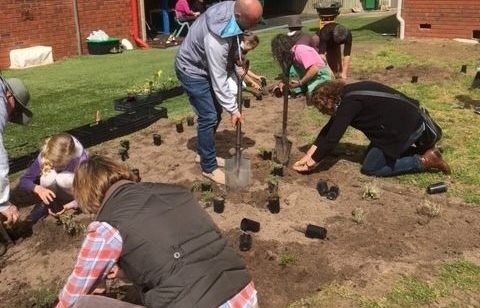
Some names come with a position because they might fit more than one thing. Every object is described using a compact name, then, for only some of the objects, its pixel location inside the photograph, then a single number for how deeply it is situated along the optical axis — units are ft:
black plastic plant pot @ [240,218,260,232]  14.42
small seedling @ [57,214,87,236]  14.69
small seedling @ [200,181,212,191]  17.16
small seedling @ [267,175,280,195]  16.80
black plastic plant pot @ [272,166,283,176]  18.12
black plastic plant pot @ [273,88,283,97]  28.63
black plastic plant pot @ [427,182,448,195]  16.52
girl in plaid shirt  7.67
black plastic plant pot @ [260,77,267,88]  29.91
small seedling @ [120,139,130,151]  21.15
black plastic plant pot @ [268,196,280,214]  15.56
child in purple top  14.12
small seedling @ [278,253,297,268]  12.86
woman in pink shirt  24.02
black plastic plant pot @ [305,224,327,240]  14.01
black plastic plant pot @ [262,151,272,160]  19.79
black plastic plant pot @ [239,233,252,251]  13.56
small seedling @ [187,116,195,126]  23.92
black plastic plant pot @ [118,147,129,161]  20.10
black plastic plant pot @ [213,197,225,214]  15.65
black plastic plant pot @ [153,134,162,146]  21.66
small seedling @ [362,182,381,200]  16.26
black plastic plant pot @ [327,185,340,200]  16.44
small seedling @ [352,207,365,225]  14.88
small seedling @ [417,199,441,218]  15.06
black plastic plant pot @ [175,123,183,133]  23.09
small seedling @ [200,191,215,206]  16.40
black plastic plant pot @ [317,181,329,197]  16.66
